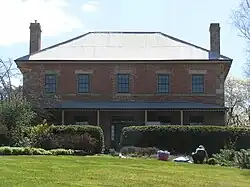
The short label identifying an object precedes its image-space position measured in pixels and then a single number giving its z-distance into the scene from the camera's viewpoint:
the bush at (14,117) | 30.28
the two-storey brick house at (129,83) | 40.34
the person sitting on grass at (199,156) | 24.80
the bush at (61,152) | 26.44
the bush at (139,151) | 28.20
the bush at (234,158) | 22.22
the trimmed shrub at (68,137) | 29.19
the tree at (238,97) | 71.19
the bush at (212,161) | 24.31
